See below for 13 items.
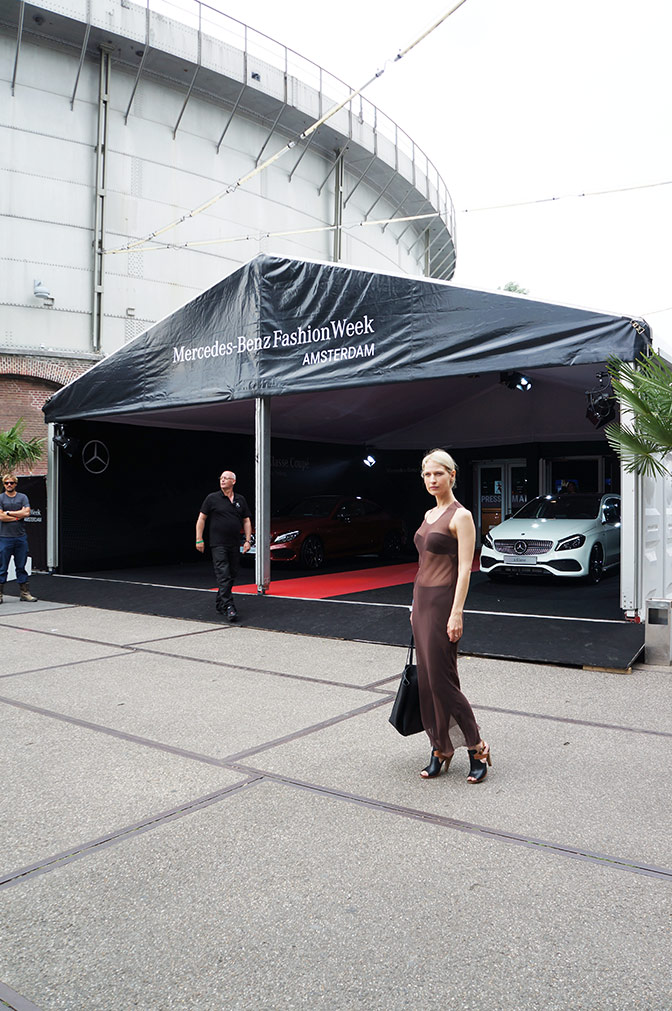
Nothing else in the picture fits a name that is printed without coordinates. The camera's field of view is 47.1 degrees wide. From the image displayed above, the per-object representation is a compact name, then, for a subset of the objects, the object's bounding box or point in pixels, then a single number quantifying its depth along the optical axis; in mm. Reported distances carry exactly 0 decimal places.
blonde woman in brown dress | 4160
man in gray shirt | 11523
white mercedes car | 11984
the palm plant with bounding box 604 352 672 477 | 6816
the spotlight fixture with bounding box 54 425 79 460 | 14883
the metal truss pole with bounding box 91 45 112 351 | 22062
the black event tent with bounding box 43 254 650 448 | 8648
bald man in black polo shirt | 9680
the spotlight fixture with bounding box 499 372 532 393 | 11273
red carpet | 11812
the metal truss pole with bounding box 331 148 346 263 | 29266
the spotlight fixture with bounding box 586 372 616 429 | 8766
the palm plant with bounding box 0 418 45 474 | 14938
